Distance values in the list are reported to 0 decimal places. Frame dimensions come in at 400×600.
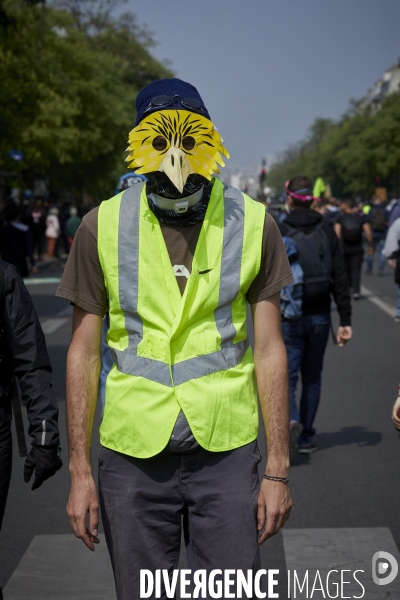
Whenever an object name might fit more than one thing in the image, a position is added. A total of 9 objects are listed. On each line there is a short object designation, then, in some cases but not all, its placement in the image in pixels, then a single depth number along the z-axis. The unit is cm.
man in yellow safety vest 284
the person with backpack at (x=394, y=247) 1280
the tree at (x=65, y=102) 2947
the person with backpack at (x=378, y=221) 2316
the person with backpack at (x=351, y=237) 1728
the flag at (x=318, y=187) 1465
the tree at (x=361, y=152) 7531
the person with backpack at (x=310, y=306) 701
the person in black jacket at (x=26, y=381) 354
